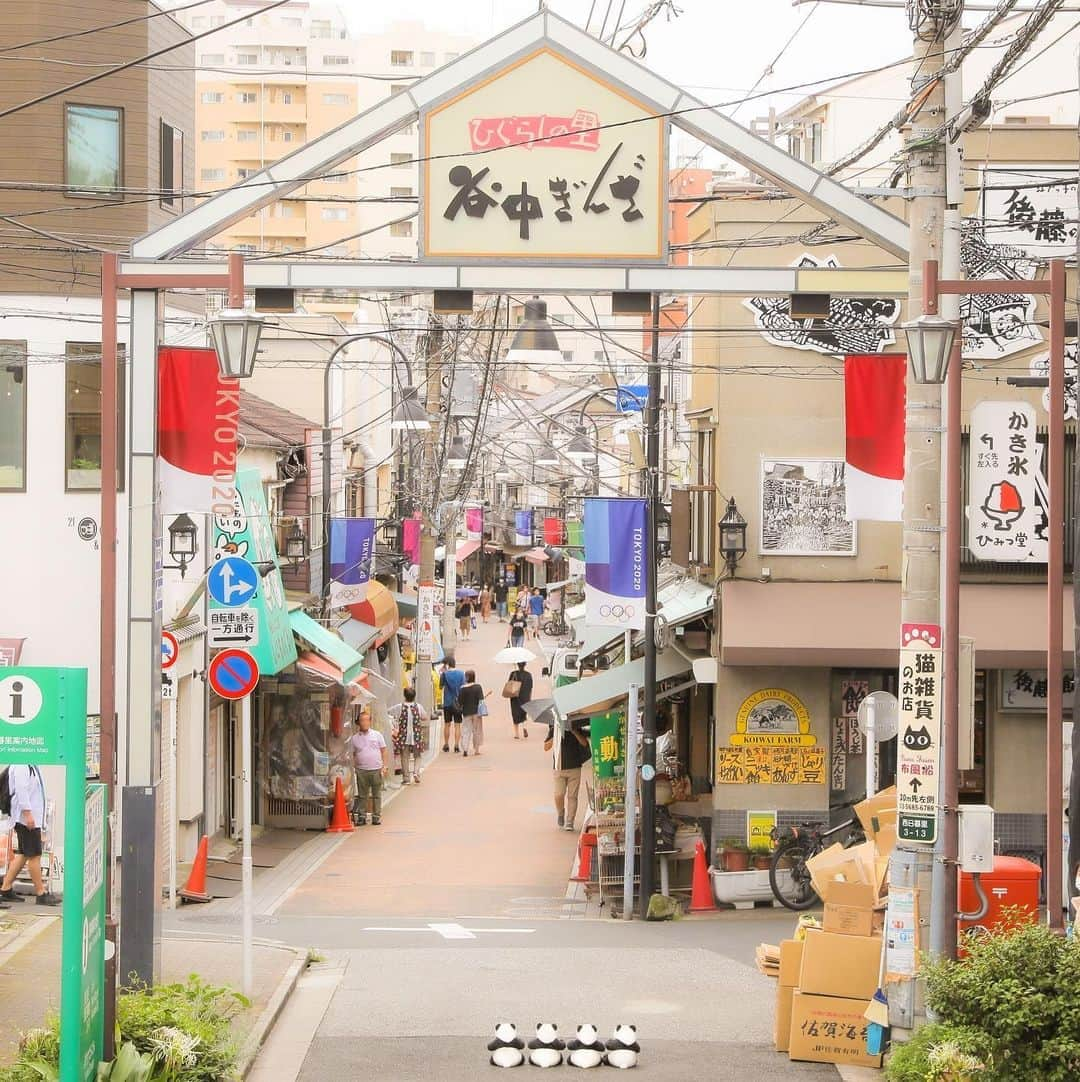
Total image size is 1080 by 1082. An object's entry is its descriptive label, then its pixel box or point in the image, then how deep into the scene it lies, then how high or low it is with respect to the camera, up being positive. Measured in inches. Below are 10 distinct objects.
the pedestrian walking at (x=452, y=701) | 1392.7 -135.3
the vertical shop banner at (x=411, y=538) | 1892.2 +7.3
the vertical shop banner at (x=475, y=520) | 2866.6 +43.7
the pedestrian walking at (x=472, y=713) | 1349.7 -142.2
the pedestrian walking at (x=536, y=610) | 2627.0 -106.4
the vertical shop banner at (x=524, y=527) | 3331.7 +37.8
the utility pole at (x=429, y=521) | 1375.5 +20.8
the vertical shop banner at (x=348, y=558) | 1173.1 -10.3
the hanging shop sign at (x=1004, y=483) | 642.2 +26.6
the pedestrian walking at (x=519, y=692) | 1486.2 -135.1
